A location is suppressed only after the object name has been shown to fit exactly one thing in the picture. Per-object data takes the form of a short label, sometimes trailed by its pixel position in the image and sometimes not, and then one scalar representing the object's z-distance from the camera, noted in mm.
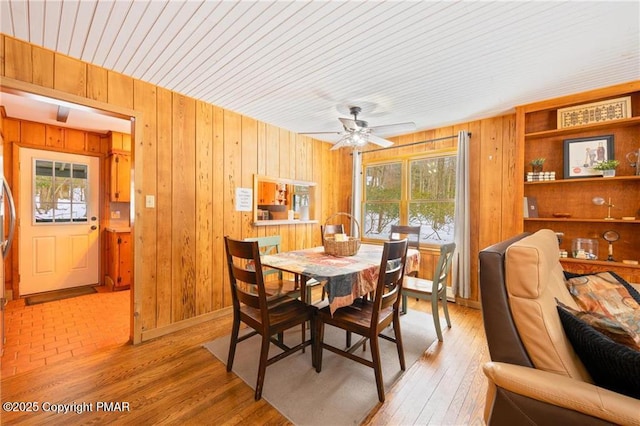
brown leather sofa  856
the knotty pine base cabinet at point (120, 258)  3928
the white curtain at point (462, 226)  3373
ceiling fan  2704
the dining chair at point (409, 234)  3539
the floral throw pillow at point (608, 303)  1001
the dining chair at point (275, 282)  2396
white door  3664
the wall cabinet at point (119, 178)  4078
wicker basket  2484
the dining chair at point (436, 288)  2449
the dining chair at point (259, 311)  1732
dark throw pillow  826
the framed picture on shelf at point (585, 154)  2697
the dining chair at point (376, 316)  1754
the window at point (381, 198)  4285
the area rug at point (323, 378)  1634
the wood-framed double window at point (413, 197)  3777
